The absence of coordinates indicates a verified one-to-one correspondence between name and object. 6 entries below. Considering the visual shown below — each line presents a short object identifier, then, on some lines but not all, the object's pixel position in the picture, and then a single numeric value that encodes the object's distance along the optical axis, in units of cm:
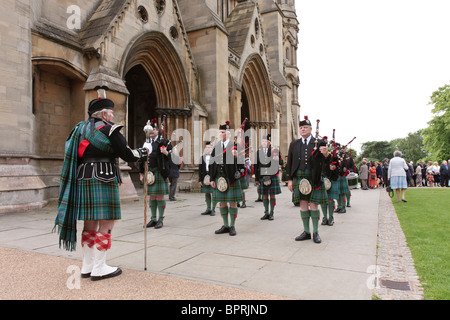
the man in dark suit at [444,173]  2051
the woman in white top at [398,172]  1059
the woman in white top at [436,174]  2248
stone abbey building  788
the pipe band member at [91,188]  324
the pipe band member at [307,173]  490
